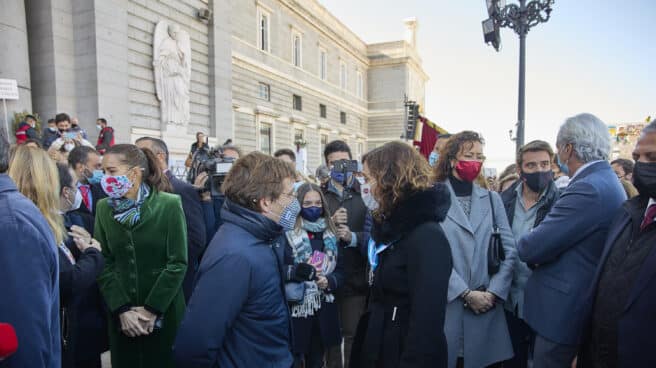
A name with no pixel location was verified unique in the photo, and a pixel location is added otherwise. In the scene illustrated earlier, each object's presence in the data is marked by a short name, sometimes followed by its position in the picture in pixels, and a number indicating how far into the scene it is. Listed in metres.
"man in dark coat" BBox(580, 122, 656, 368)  1.67
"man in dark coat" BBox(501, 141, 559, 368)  3.07
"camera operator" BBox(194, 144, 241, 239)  3.90
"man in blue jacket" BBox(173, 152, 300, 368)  1.69
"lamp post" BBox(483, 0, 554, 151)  7.32
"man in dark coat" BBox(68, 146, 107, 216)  4.06
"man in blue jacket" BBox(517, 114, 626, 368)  2.34
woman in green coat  2.68
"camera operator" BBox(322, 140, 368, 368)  3.41
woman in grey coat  2.66
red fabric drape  7.51
